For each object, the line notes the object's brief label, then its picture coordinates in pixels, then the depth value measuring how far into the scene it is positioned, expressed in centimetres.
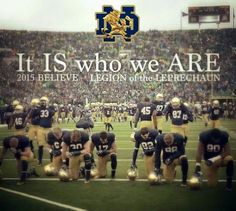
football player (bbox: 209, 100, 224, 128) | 2123
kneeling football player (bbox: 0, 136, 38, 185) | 1164
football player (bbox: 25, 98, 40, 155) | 1570
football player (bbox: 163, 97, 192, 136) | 1571
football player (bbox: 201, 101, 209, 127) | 2719
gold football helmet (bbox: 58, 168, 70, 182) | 1159
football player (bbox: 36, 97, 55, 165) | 1587
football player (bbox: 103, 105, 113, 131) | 2644
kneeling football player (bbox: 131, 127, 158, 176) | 1201
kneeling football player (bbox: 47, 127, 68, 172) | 1271
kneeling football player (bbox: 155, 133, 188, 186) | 1127
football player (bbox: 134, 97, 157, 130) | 1700
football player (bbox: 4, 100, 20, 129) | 1907
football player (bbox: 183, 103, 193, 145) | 1693
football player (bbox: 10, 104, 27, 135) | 1532
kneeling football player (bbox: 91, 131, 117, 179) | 1227
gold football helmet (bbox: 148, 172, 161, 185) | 1105
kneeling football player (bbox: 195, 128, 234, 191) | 1084
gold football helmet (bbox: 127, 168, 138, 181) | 1168
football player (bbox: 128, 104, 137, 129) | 3014
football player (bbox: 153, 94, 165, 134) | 1875
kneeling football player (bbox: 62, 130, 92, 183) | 1183
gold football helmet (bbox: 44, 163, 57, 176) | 1250
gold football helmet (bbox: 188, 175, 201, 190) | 1045
